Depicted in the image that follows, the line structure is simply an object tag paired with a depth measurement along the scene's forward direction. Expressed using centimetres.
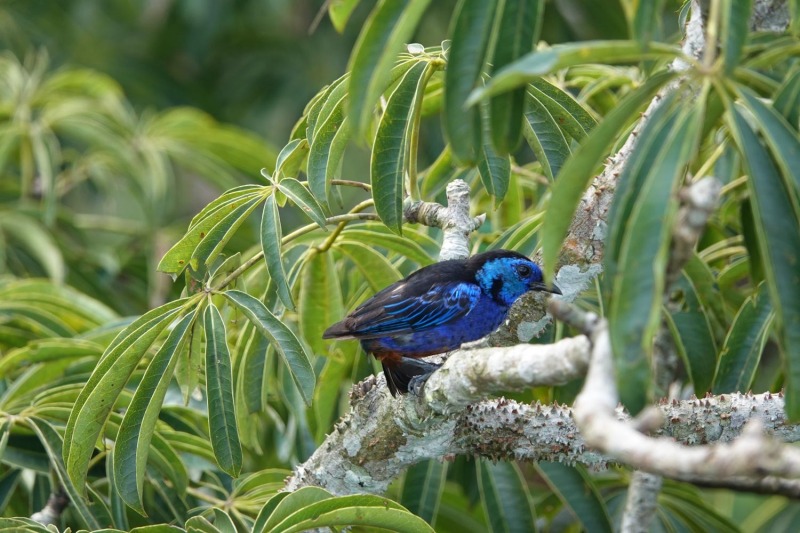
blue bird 577
